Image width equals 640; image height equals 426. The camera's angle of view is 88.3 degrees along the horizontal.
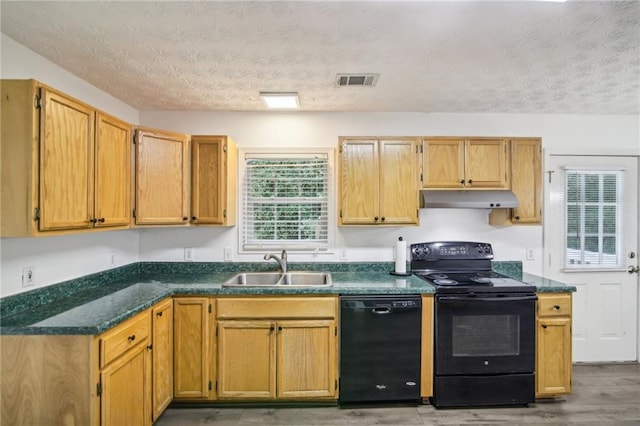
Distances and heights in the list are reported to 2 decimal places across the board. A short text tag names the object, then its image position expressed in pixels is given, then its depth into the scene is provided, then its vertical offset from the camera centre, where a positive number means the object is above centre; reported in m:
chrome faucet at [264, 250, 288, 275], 3.06 -0.45
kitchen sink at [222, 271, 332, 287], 3.12 -0.63
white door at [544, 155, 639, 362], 3.40 -0.35
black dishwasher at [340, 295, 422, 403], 2.59 -1.06
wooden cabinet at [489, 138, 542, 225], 3.05 +0.32
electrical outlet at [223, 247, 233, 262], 3.29 -0.43
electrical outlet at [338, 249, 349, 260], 3.30 -0.43
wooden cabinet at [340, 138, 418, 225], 3.00 +0.26
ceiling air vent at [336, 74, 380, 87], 2.42 +1.00
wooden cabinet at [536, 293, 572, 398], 2.66 -1.14
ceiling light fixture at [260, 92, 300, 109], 2.74 +0.98
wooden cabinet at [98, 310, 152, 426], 1.79 -0.96
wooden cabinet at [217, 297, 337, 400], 2.58 -1.07
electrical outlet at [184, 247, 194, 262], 3.27 -0.42
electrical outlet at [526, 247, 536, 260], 3.36 -0.42
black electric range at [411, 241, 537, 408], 2.60 -1.05
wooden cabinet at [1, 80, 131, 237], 1.71 +0.28
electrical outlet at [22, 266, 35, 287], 2.04 -0.41
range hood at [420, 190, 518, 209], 2.92 +0.12
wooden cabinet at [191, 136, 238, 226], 2.96 +0.29
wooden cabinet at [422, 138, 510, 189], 3.03 +0.46
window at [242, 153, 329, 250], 3.33 +0.15
